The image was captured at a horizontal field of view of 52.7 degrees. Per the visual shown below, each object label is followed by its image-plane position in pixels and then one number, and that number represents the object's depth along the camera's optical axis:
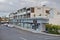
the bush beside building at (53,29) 14.80
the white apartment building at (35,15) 18.16
